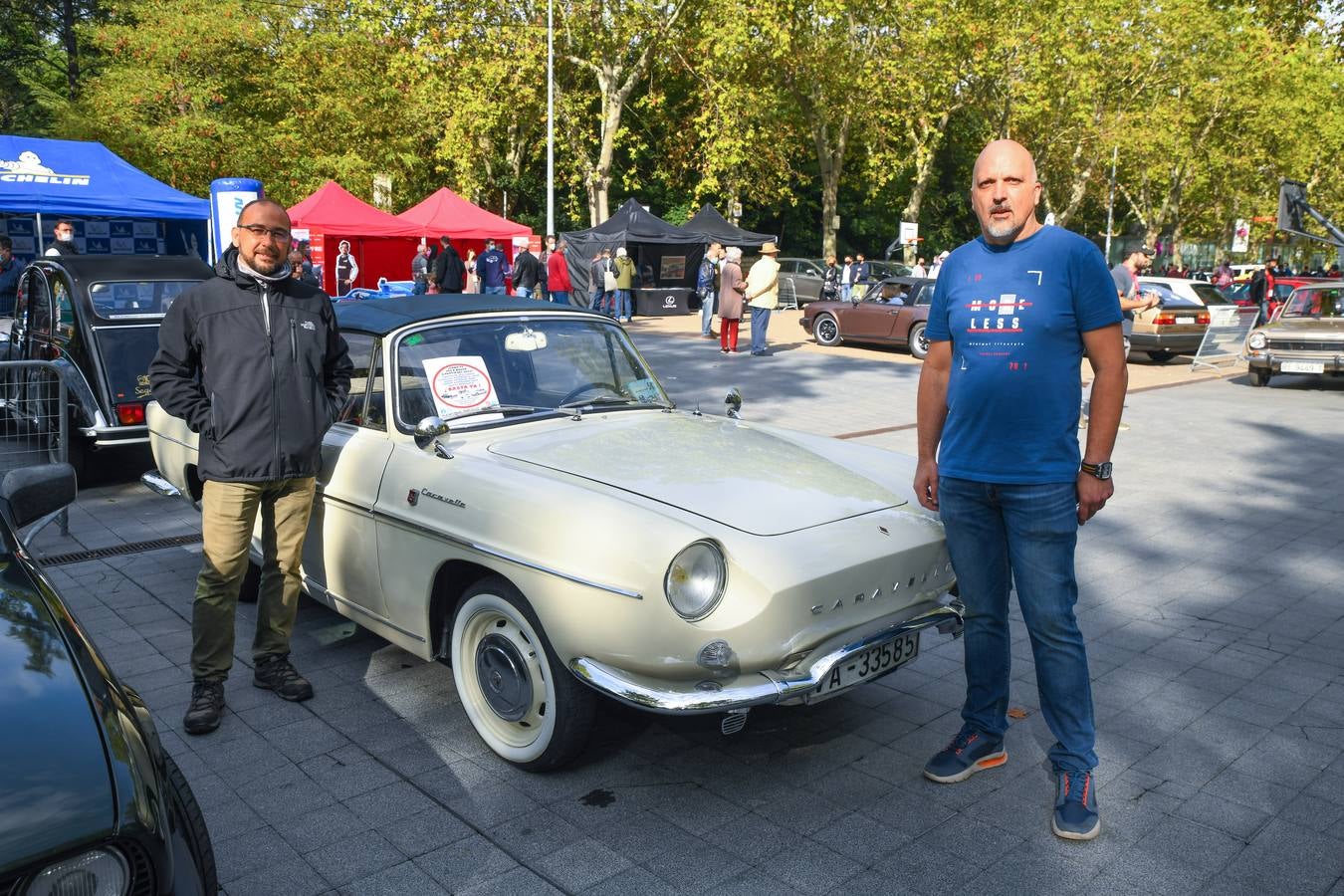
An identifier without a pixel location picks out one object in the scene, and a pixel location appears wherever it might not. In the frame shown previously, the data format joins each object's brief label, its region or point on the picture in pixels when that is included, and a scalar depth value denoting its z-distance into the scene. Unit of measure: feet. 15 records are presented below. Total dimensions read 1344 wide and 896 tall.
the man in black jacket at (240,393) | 13.03
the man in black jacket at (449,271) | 64.03
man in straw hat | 58.13
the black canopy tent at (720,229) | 102.83
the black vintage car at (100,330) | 26.99
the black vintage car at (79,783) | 5.86
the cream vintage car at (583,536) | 10.73
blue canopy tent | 52.80
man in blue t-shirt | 10.66
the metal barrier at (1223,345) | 56.13
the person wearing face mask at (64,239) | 41.88
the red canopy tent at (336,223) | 76.64
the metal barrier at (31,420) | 22.31
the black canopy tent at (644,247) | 92.27
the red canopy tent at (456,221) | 82.64
